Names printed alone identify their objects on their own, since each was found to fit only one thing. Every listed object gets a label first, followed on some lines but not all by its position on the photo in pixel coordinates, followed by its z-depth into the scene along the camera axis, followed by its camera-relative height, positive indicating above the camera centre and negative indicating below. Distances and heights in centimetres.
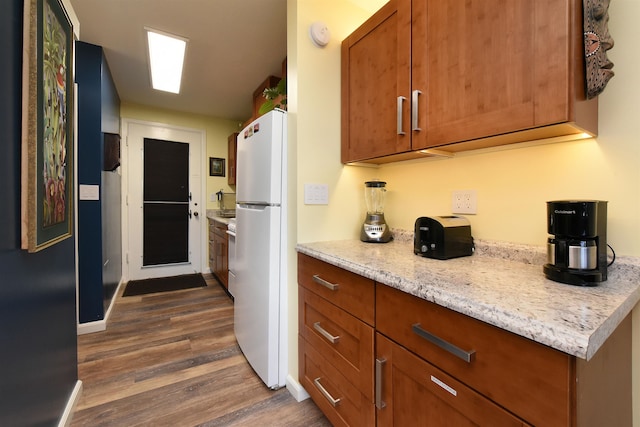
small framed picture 423 +71
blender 162 -9
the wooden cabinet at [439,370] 58 -42
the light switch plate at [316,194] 157 +11
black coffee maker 79 -9
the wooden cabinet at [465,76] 83 +52
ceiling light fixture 227 +142
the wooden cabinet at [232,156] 400 +84
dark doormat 340 -95
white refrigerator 157 -20
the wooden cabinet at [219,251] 320 -49
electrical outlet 133 +5
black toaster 116 -11
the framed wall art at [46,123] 89 +33
